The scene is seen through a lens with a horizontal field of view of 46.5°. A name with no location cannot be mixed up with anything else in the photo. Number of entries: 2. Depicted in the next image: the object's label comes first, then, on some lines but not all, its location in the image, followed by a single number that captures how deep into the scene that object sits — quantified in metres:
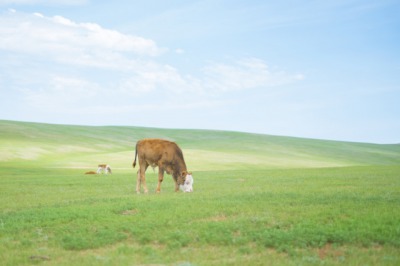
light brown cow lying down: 59.66
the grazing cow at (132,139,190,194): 26.34
